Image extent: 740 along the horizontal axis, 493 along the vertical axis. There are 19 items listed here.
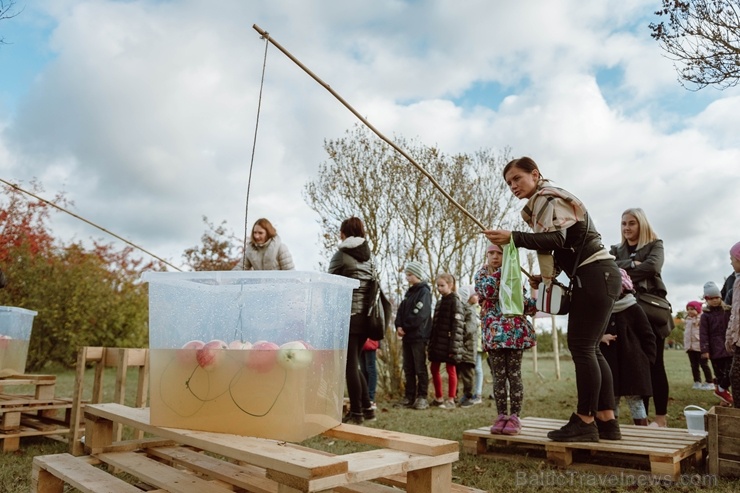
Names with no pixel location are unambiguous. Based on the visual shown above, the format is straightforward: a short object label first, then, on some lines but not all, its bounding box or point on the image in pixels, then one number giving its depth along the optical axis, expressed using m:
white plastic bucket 4.05
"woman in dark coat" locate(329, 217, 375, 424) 5.31
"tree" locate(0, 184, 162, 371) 12.61
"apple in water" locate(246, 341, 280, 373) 1.77
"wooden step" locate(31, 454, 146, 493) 2.13
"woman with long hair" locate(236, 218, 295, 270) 4.94
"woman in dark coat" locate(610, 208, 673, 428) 4.43
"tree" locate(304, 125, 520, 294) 9.12
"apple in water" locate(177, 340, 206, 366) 1.85
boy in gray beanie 7.21
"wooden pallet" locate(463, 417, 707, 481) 3.10
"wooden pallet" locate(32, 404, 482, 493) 1.46
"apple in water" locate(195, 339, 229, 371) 1.81
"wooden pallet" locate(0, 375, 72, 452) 4.15
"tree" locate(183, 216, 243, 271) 18.66
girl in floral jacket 3.99
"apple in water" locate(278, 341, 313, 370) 1.76
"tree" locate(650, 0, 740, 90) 6.79
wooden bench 3.71
